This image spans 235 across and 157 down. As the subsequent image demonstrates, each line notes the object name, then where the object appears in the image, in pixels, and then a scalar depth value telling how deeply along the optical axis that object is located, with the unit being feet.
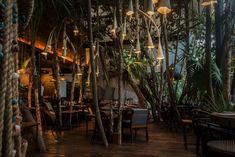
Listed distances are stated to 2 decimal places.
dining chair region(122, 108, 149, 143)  15.69
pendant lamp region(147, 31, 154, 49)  14.18
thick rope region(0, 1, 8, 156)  2.27
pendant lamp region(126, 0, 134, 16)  12.92
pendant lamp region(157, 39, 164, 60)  14.40
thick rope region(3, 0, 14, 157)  2.33
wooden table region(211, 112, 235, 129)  6.26
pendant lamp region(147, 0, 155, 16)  10.23
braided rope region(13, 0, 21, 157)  2.69
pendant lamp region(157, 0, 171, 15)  7.96
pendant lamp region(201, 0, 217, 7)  8.87
